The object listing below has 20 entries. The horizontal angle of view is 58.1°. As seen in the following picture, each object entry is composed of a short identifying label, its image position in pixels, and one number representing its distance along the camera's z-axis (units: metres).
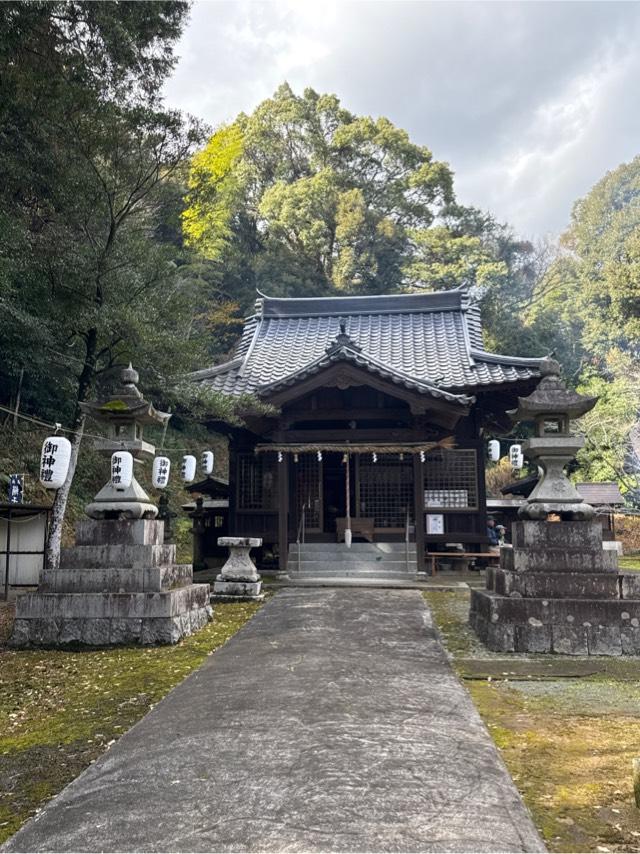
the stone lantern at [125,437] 7.20
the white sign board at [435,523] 14.05
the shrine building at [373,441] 13.64
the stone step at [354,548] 13.97
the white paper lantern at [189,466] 12.30
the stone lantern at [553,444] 6.68
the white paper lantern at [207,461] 14.23
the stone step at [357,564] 13.42
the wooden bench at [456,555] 13.45
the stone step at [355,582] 11.70
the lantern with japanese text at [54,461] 8.45
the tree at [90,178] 10.11
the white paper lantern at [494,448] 15.57
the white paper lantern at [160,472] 9.88
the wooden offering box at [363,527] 14.46
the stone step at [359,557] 13.66
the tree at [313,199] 32.34
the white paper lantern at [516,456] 15.03
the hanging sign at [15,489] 11.36
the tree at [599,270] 22.78
